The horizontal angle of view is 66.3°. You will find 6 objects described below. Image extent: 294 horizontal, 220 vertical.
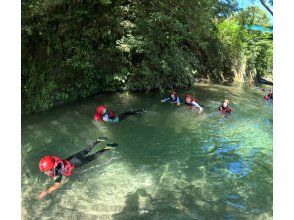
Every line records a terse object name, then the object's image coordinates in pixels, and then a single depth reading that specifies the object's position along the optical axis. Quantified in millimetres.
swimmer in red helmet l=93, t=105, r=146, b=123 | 6845
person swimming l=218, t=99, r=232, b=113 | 7947
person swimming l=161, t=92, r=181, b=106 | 8268
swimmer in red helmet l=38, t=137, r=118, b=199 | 4247
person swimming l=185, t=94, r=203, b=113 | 8133
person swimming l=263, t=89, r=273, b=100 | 9723
